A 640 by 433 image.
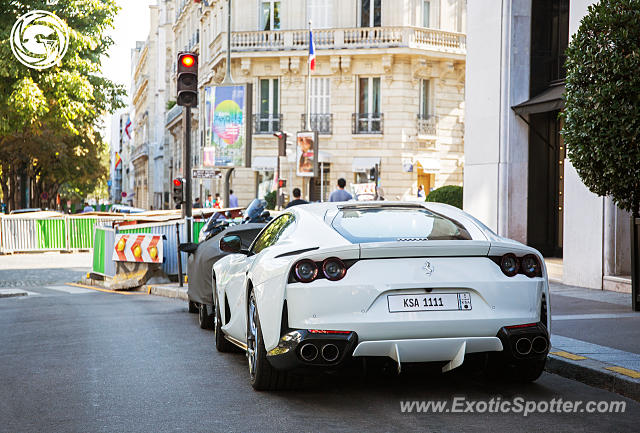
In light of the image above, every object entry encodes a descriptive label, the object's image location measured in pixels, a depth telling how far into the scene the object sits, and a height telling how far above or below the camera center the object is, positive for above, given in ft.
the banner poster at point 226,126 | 84.99 +6.52
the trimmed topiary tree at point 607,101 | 31.17 +3.43
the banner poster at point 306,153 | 108.11 +5.38
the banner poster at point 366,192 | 94.82 +0.22
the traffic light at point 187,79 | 48.73 +6.29
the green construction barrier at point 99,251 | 60.29 -4.03
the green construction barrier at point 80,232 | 98.16 -4.42
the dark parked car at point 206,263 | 32.99 -2.79
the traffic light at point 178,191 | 52.70 +0.11
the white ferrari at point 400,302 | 17.99 -2.24
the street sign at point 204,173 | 60.96 +1.39
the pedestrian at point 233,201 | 118.73 -1.06
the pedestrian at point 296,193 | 56.05 +0.04
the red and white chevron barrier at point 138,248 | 53.98 -3.45
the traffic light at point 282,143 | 101.40 +5.82
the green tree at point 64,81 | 90.63 +12.22
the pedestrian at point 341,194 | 67.52 -0.02
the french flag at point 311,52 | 125.49 +20.15
